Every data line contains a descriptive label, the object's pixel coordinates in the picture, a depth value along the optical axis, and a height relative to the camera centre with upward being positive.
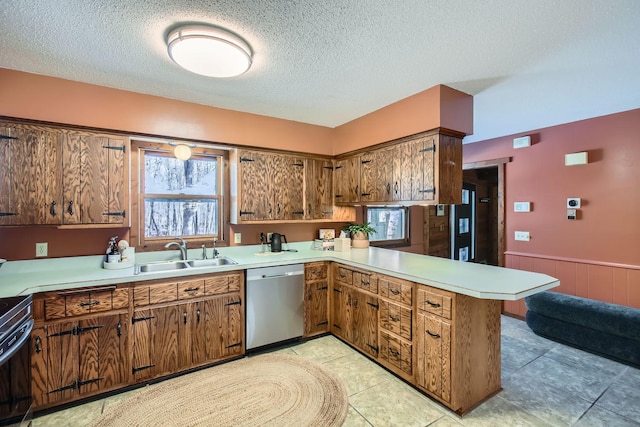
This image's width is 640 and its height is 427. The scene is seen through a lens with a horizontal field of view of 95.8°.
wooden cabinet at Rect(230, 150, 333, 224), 3.22 +0.28
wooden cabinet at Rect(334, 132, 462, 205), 2.64 +0.40
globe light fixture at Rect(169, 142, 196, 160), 2.99 +0.62
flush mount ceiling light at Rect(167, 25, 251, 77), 1.76 +1.04
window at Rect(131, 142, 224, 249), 2.95 +0.16
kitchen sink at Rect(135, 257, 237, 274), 2.71 -0.53
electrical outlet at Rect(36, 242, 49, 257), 2.46 -0.32
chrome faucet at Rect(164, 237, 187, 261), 2.95 -0.37
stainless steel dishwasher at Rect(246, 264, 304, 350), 2.81 -0.95
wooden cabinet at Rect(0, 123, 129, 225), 2.23 +0.29
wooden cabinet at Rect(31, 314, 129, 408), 2.03 -1.08
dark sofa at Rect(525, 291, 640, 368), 2.68 -1.16
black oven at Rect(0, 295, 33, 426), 1.77 -1.13
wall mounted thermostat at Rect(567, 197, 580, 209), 3.46 +0.09
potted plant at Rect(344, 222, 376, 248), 3.75 -0.32
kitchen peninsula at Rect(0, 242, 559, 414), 2.01 -0.79
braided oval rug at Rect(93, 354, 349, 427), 1.95 -1.41
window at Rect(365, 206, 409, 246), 4.35 -0.22
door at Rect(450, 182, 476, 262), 5.29 -0.32
